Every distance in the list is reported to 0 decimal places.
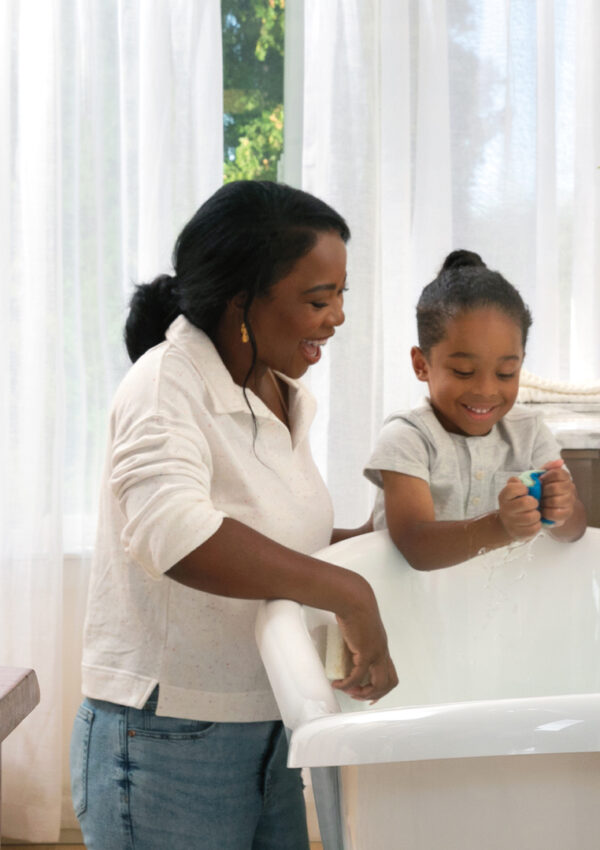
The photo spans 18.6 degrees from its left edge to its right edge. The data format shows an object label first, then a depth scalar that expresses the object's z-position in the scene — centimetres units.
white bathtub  154
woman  201
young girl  202
